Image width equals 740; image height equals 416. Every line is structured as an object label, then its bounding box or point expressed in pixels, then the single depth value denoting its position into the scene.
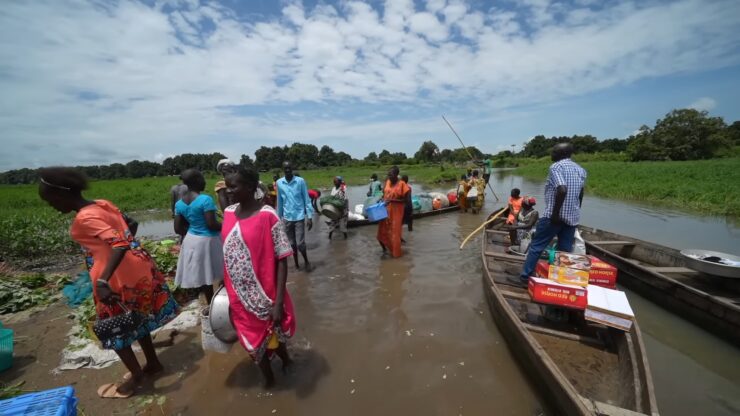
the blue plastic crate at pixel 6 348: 3.04
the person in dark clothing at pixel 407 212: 6.62
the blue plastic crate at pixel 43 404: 1.58
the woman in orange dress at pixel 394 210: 5.71
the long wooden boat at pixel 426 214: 9.54
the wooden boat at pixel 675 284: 3.35
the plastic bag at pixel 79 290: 3.75
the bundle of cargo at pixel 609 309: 2.62
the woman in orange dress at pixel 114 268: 2.16
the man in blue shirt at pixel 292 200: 5.20
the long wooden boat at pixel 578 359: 2.00
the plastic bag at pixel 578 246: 4.48
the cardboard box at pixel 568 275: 3.07
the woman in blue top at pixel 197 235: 3.30
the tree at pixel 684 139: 35.84
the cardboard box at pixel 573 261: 3.15
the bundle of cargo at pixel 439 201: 11.38
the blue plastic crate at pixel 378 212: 6.01
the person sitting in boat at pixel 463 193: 11.30
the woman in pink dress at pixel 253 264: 2.19
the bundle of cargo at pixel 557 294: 2.96
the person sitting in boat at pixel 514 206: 6.93
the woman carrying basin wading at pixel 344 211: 8.23
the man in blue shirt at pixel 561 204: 3.79
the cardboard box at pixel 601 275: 3.24
